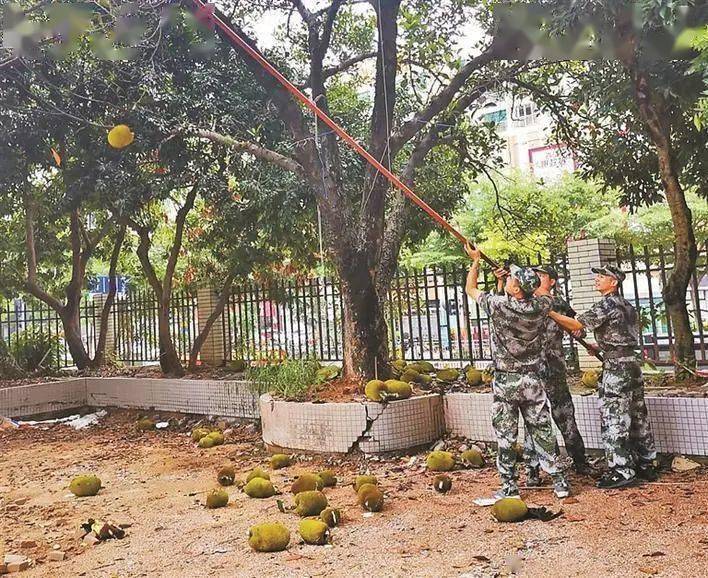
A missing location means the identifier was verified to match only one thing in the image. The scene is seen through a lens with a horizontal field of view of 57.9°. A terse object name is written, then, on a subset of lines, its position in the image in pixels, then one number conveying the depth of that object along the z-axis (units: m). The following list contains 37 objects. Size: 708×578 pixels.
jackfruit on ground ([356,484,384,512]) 4.70
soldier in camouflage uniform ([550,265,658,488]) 4.86
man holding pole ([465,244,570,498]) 4.71
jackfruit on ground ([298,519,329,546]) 3.99
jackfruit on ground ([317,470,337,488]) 5.49
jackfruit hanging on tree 7.56
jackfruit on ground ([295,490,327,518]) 4.56
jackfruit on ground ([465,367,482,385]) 7.43
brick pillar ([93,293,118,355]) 14.23
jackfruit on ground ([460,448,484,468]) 5.89
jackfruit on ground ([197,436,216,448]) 7.69
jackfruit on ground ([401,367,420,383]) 7.41
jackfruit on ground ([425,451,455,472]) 5.75
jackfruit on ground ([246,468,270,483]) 5.45
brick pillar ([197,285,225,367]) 12.07
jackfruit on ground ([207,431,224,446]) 7.76
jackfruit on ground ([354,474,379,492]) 5.10
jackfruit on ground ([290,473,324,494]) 5.05
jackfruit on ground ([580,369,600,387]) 6.39
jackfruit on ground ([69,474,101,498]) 5.78
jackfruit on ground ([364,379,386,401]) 6.60
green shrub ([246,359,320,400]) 7.30
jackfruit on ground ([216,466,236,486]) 5.85
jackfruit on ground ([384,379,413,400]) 6.69
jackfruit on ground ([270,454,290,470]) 6.36
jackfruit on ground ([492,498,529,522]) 4.21
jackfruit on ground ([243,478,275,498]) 5.27
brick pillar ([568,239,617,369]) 7.67
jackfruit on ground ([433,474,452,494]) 5.15
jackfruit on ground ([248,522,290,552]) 3.91
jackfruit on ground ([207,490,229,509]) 5.08
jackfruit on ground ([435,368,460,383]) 7.65
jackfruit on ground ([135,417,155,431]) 9.21
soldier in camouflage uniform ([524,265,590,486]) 5.27
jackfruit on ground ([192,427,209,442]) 8.13
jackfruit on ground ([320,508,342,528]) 4.34
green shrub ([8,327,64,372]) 13.02
